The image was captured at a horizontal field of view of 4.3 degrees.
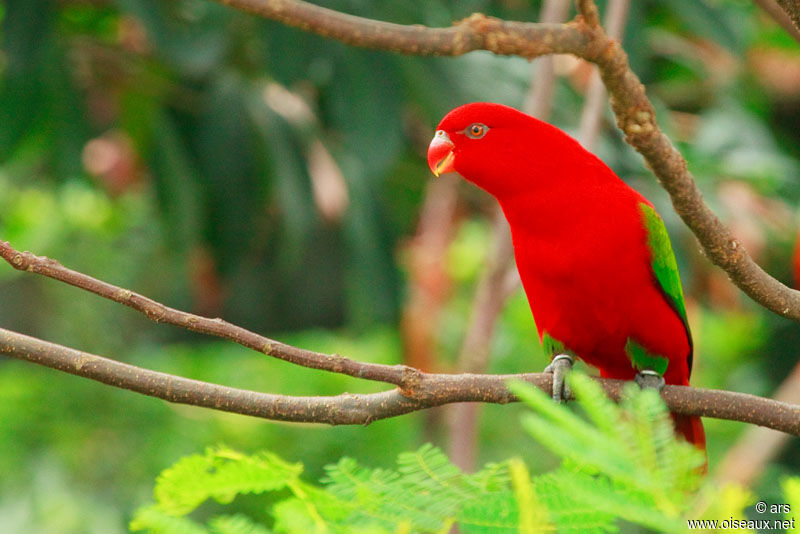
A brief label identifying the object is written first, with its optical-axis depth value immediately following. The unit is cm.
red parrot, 602
